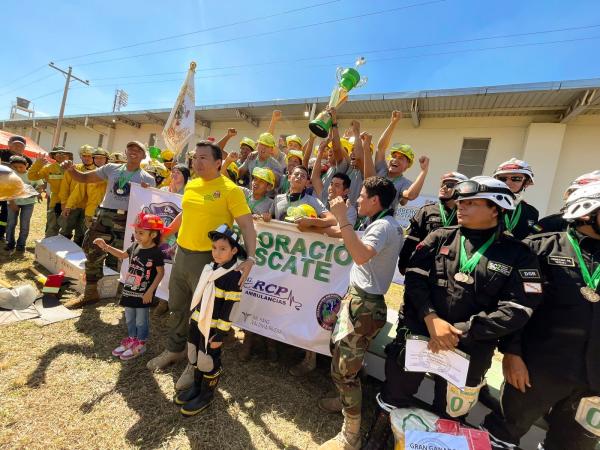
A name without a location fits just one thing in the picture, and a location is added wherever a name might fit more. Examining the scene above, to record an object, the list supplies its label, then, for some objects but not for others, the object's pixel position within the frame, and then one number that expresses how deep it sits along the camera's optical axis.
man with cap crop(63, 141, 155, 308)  4.11
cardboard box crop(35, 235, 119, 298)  4.38
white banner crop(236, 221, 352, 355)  2.93
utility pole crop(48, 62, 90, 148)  22.42
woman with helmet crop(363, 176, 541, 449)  1.82
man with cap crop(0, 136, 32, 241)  5.99
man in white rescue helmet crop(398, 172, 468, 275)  2.80
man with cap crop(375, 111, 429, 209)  3.21
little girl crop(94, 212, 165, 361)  3.13
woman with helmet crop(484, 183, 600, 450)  1.79
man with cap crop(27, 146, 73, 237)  6.15
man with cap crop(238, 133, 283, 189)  4.56
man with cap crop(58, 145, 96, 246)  5.62
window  9.69
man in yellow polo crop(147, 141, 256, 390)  2.71
